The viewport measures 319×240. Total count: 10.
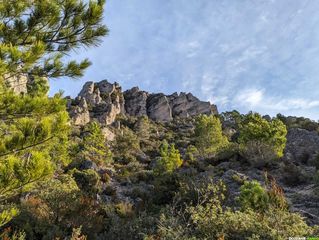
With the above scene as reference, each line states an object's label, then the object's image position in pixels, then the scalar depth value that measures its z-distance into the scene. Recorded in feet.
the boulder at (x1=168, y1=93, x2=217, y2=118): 281.74
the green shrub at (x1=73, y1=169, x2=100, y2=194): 73.54
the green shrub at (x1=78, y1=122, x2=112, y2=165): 116.61
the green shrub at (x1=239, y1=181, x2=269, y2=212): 37.50
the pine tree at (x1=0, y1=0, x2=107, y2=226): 21.79
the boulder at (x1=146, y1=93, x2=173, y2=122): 258.16
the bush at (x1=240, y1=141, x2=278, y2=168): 79.28
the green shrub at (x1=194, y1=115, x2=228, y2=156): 127.65
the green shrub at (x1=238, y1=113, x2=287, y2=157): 87.20
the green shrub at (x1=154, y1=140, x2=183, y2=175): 83.56
